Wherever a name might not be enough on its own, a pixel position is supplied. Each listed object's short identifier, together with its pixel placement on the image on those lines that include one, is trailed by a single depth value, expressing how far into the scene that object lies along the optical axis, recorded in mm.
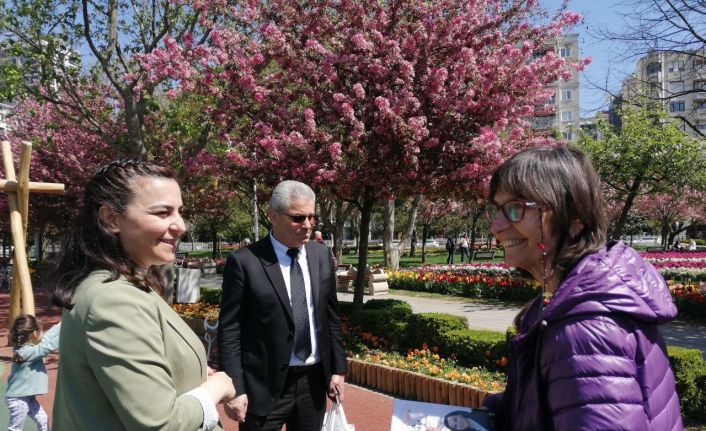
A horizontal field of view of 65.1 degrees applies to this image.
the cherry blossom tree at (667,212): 35956
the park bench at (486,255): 32031
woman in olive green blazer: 1445
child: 4508
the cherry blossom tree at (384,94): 7320
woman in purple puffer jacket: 1303
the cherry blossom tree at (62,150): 17359
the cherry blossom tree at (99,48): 10656
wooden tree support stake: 3998
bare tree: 9844
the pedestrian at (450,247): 30953
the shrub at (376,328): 7727
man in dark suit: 3133
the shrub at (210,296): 12553
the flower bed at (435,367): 5742
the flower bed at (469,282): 15391
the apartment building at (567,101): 74875
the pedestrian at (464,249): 32750
